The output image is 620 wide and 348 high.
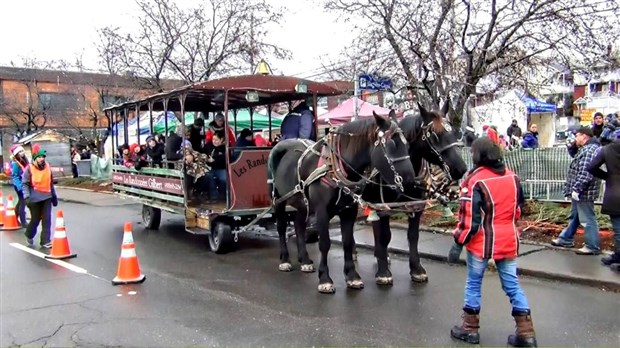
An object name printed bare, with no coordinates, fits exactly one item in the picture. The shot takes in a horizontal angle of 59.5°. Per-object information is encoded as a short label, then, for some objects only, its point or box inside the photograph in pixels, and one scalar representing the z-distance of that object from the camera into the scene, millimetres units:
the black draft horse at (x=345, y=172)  5746
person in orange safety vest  9758
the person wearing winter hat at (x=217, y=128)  9633
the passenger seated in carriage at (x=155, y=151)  10773
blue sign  11086
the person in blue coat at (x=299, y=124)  9500
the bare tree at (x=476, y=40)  9594
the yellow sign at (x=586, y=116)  29488
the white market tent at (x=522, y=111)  11906
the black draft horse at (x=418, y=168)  5898
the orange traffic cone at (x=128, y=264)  7098
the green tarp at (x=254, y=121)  13366
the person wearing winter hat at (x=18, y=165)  11320
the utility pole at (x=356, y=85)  11328
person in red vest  4418
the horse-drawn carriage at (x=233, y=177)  8641
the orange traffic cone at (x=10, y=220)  12469
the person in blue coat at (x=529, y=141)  13344
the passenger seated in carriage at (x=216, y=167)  9711
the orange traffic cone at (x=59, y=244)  8812
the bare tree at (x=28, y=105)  34375
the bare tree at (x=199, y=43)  18406
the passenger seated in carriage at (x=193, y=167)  9133
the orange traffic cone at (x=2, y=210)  13025
